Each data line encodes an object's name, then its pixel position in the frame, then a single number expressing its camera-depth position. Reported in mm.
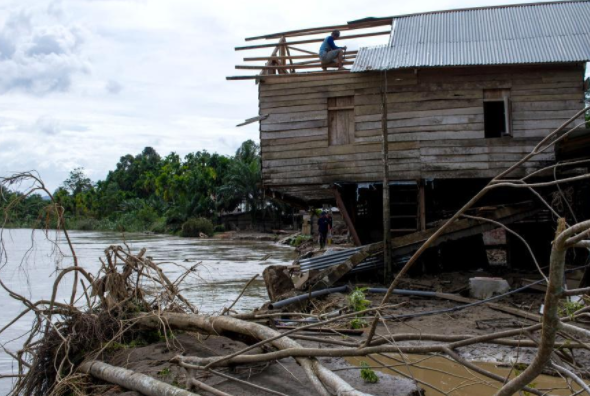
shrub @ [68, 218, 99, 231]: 70938
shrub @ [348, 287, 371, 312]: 9201
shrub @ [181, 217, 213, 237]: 50406
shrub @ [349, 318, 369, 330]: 8125
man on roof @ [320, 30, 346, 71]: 14047
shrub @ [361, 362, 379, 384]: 5859
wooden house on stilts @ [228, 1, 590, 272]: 13094
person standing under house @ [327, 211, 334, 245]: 28861
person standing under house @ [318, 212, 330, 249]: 25281
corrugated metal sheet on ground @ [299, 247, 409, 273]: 12422
